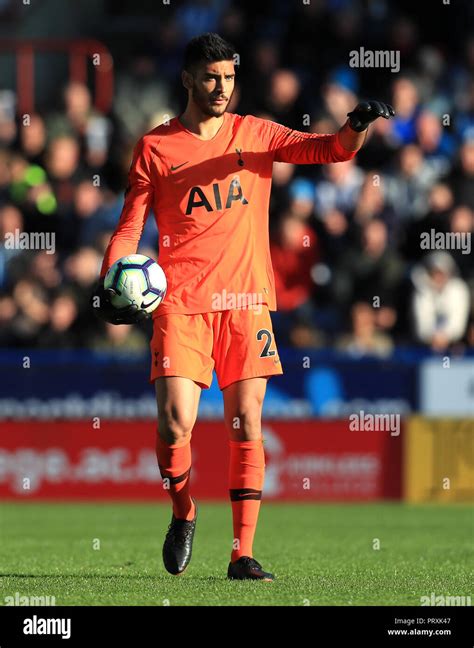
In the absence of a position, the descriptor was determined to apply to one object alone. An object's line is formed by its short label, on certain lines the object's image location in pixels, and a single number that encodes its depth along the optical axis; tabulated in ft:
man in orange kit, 26.43
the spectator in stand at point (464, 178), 53.65
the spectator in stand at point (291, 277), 50.65
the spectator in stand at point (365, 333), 50.57
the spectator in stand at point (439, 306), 49.70
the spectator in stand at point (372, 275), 50.72
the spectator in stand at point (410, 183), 53.67
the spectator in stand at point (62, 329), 50.78
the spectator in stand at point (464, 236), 51.24
